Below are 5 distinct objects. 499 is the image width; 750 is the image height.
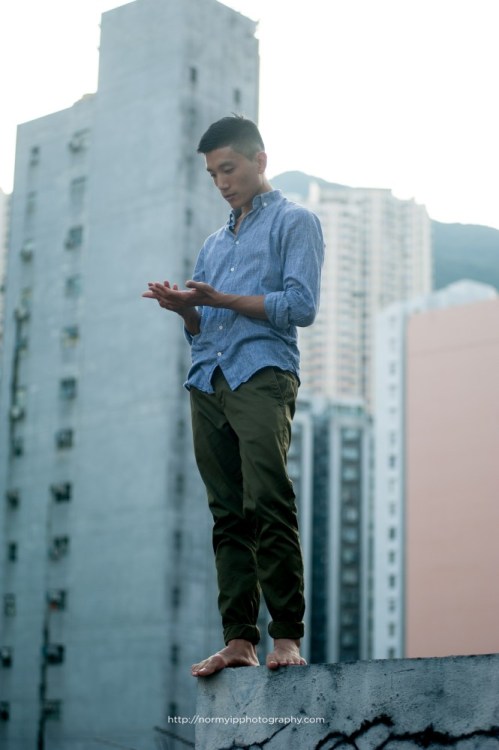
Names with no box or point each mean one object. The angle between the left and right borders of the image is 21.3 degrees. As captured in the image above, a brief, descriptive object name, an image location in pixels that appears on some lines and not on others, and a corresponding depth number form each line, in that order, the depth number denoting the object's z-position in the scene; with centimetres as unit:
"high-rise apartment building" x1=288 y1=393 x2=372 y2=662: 8319
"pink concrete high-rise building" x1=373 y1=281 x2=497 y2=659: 8125
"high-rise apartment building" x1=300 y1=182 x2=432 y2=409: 11531
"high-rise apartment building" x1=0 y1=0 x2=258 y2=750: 4162
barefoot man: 399
